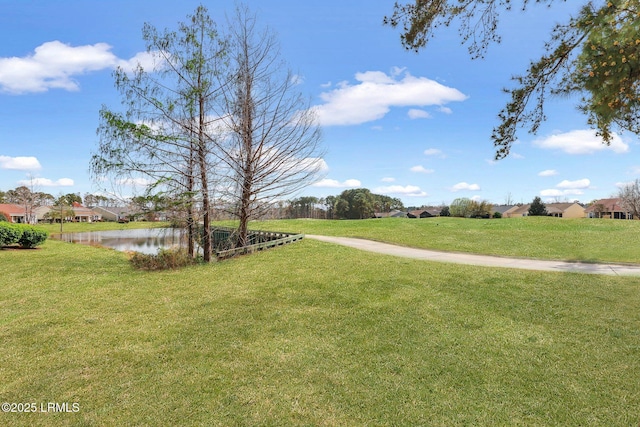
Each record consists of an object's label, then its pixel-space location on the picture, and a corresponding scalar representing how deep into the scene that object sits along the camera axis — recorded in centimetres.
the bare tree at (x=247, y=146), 1102
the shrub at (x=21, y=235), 1413
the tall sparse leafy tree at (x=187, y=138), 942
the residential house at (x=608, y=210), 5027
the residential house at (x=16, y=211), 5319
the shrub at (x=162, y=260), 916
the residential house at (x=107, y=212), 7394
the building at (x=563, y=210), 5991
